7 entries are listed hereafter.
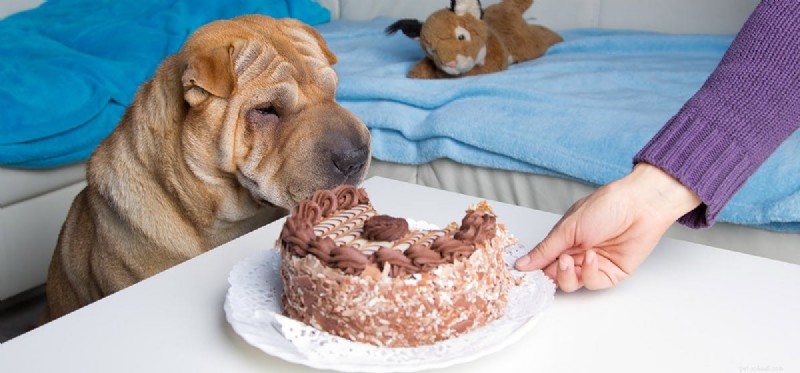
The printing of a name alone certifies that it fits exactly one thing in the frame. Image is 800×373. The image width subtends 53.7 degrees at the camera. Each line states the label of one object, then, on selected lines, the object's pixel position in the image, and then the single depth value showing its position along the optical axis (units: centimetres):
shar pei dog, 112
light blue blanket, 133
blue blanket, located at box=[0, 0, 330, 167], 184
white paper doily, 62
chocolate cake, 64
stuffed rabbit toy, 189
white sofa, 181
